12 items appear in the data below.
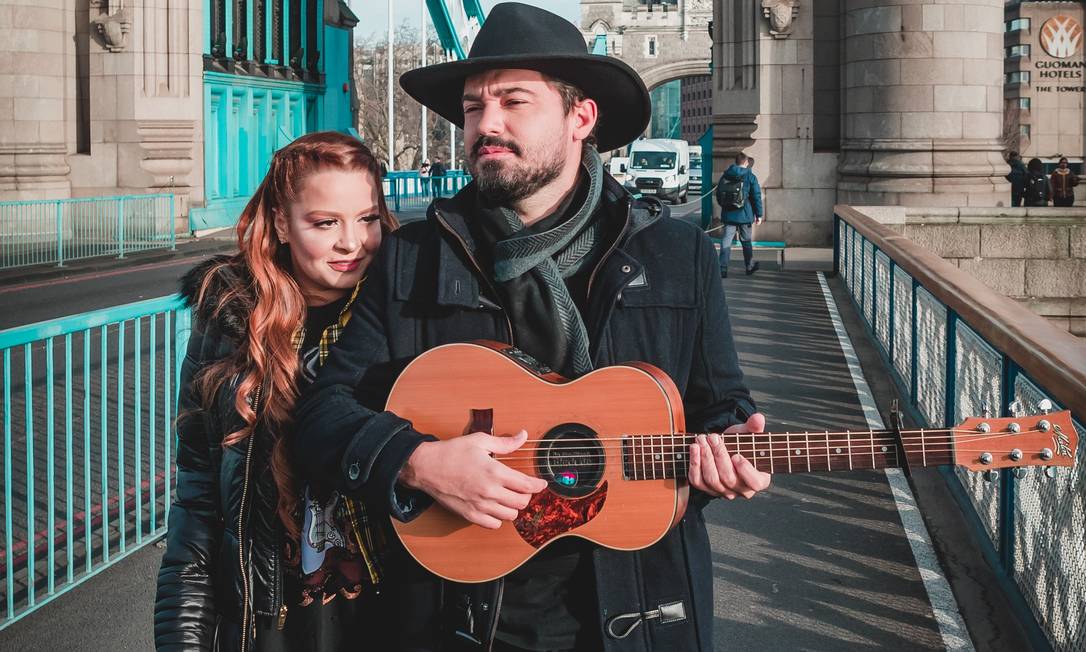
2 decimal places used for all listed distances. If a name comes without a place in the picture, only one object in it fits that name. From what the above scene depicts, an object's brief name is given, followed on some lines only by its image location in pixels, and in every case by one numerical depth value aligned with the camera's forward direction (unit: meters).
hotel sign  46.53
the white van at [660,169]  56.50
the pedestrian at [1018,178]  32.88
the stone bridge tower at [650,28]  131.12
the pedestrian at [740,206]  18.62
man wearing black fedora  2.62
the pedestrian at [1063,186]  30.61
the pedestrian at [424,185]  40.28
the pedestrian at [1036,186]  30.81
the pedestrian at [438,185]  41.47
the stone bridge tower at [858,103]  22.34
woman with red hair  2.91
